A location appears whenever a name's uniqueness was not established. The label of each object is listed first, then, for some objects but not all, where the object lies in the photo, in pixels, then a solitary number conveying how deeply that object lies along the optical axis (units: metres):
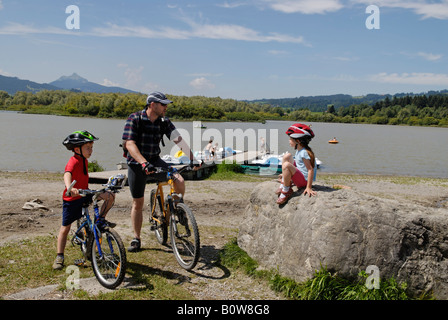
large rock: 4.49
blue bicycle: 4.57
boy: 5.11
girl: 5.20
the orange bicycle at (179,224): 5.31
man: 5.59
